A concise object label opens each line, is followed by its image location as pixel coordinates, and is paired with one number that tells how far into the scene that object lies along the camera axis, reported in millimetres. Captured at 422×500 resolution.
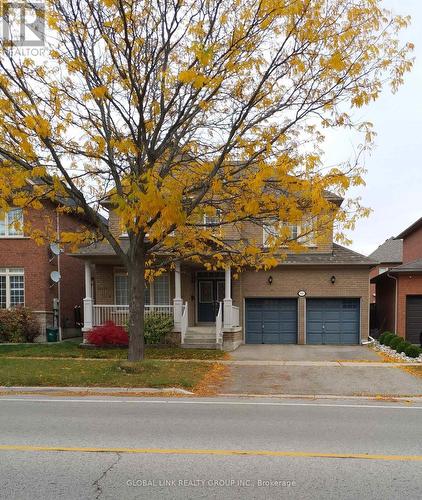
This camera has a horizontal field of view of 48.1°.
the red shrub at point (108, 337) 17641
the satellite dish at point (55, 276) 20889
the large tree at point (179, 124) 9320
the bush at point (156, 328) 17875
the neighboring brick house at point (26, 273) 20688
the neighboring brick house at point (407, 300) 20859
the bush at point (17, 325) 19672
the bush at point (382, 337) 19847
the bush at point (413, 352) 15555
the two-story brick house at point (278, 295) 20281
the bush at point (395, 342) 17608
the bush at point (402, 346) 16559
